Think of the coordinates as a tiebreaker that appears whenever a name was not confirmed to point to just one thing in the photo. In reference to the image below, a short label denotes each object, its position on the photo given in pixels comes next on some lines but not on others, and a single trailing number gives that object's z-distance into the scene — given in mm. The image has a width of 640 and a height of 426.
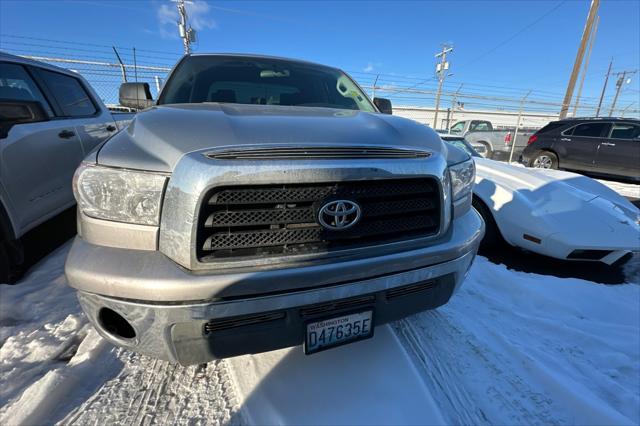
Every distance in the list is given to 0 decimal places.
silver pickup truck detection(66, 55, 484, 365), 1198
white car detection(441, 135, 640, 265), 3029
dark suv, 8188
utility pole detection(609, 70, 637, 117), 45081
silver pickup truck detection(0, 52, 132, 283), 2504
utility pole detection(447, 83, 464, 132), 17775
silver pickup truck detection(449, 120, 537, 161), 12664
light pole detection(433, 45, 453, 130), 22031
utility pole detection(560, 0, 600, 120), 14922
